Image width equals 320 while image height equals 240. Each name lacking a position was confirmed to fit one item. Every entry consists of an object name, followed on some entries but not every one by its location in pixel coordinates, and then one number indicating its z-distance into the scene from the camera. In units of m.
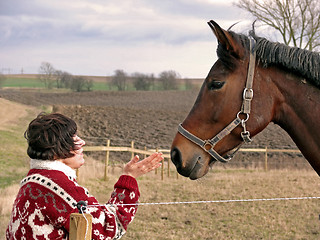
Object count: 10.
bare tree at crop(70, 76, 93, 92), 54.22
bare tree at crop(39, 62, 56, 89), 57.00
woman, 2.04
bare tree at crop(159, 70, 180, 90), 56.34
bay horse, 2.71
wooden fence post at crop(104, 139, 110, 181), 12.82
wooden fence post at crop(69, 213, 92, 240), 1.95
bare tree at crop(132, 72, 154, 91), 57.59
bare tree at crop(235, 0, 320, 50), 21.61
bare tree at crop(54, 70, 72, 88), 55.69
